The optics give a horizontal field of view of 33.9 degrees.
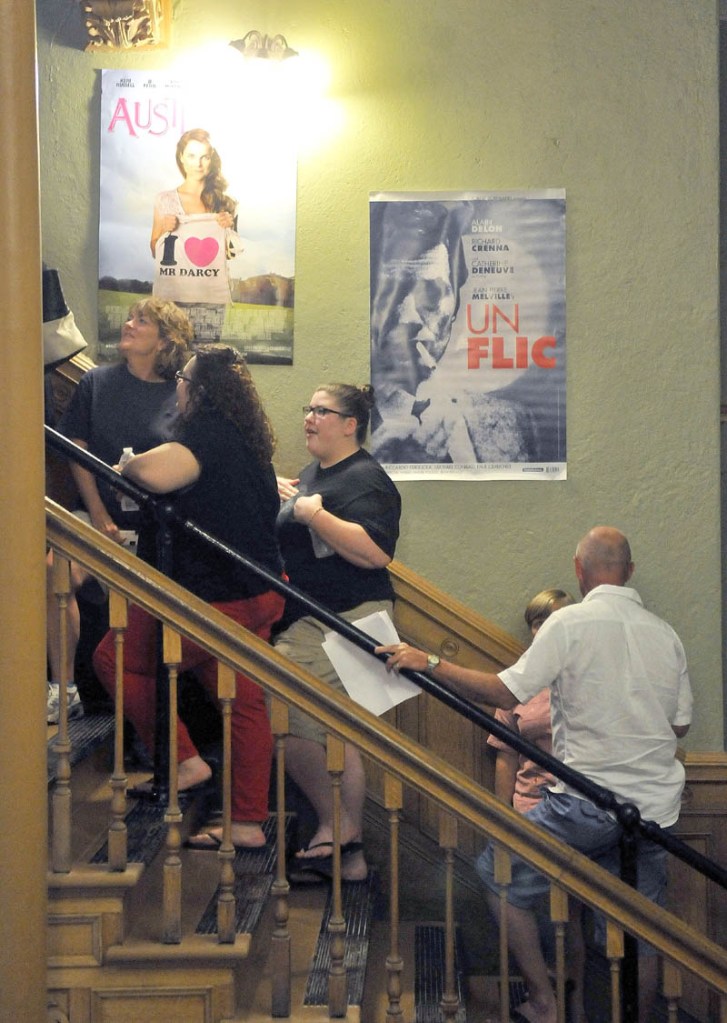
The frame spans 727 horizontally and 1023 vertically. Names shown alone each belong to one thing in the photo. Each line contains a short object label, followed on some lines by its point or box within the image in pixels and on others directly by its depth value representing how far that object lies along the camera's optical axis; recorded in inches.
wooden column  95.0
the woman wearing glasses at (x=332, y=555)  132.0
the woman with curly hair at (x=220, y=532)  126.3
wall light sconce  160.1
